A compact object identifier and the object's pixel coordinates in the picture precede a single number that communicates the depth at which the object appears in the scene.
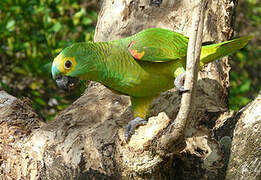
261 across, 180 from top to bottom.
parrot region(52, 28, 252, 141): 5.10
